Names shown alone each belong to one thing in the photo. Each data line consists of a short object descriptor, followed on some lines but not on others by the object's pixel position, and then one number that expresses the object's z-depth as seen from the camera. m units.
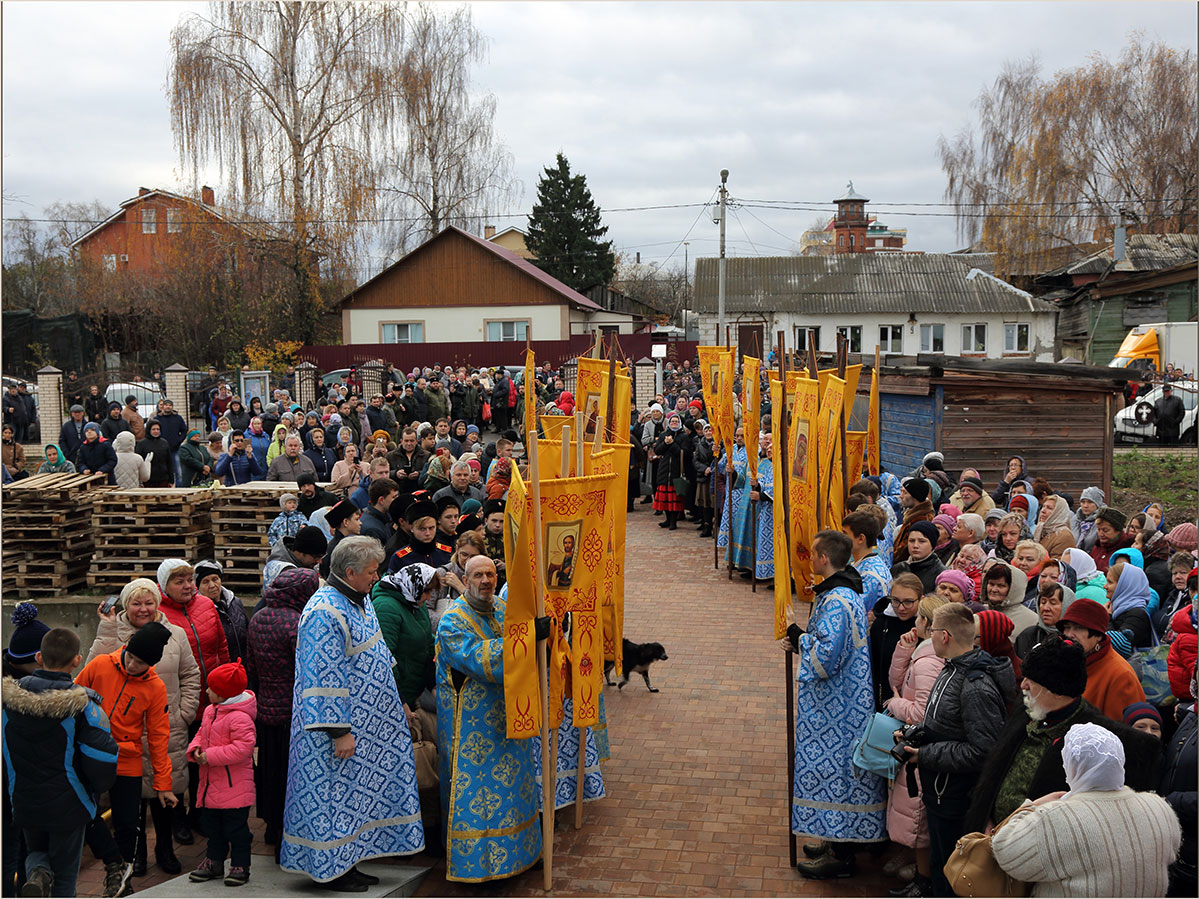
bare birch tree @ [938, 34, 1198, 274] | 40.38
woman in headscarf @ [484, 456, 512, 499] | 9.59
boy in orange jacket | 5.36
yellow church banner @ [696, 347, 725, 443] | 14.91
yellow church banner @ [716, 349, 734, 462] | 13.51
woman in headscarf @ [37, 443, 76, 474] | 12.44
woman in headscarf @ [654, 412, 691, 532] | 16.62
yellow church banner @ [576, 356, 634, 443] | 10.91
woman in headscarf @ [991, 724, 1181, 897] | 3.36
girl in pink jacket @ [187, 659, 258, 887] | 5.29
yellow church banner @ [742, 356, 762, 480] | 12.27
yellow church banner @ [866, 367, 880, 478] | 11.85
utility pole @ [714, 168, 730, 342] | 32.84
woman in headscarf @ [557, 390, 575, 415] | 19.08
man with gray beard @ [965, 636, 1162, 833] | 4.02
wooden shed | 14.30
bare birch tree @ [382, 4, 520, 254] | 36.91
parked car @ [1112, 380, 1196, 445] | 23.25
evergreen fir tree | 57.81
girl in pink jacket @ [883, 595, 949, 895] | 5.18
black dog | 8.73
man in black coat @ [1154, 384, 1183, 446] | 23.12
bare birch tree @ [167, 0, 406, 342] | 32.81
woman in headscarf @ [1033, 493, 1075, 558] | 8.17
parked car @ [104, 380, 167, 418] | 24.70
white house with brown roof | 42.25
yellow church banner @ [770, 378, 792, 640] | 6.86
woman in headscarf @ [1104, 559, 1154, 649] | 6.26
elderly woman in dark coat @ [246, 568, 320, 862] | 5.58
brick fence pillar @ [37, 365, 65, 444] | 22.42
